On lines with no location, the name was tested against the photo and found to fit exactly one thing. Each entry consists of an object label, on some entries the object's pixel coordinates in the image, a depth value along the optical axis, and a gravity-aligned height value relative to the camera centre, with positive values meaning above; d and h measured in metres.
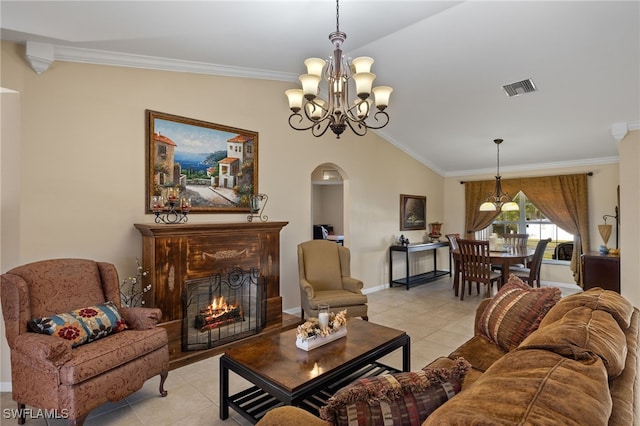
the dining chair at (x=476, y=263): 5.06 -0.79
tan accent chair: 3.67 -0.83
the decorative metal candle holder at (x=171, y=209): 3.19 +0.05
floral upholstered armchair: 1.98 -0.85
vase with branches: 3.08 -0.71
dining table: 5.09 -0.71
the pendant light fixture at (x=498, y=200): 5.56 +0.29
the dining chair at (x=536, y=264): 5.16 -0.79
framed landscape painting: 3.28 +0.56
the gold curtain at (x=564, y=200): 5.85 +0.27
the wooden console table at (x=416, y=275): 5.95 -1.21
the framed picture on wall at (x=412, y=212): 6.47 +0.04
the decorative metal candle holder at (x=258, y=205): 3.95 +0.11
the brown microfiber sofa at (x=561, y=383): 0.75 -0.45
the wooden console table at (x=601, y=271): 4.64 -0.83
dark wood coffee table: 1.86 -0.94
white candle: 2.38 -0.77
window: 6.37 -0.27
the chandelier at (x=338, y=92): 2.35 +0.93
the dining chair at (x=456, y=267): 5.45 -0.89
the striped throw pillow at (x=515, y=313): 1.95 -0.62
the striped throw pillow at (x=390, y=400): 0.90 -0.54
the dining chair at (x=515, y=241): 6.21 -0.54
